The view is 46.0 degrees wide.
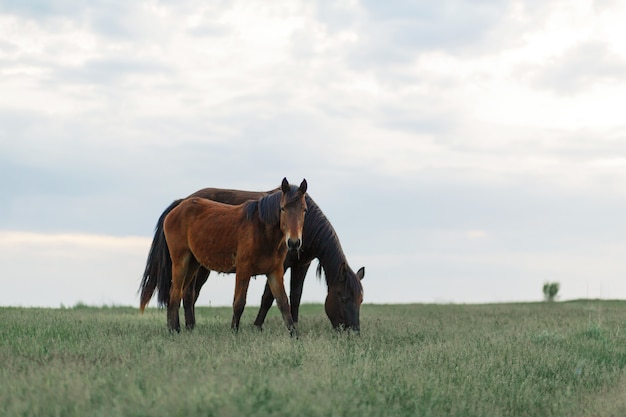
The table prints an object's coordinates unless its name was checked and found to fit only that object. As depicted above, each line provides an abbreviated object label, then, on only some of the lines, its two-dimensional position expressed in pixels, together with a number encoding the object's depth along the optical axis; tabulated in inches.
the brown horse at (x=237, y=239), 414.6
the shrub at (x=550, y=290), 1010.8
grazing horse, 460.1
